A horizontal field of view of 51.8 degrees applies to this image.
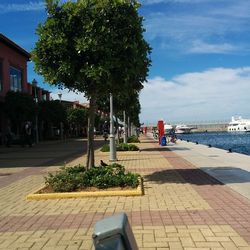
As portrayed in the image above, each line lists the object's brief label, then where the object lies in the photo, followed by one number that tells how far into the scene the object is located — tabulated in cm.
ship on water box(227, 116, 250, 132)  7009
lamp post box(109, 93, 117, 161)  1073
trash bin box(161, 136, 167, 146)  1986
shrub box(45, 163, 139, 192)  572
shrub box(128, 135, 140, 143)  2257
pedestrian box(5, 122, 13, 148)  2083
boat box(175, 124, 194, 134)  7103
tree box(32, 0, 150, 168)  606
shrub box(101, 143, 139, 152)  1481
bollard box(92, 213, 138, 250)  141
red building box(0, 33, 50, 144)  2284
